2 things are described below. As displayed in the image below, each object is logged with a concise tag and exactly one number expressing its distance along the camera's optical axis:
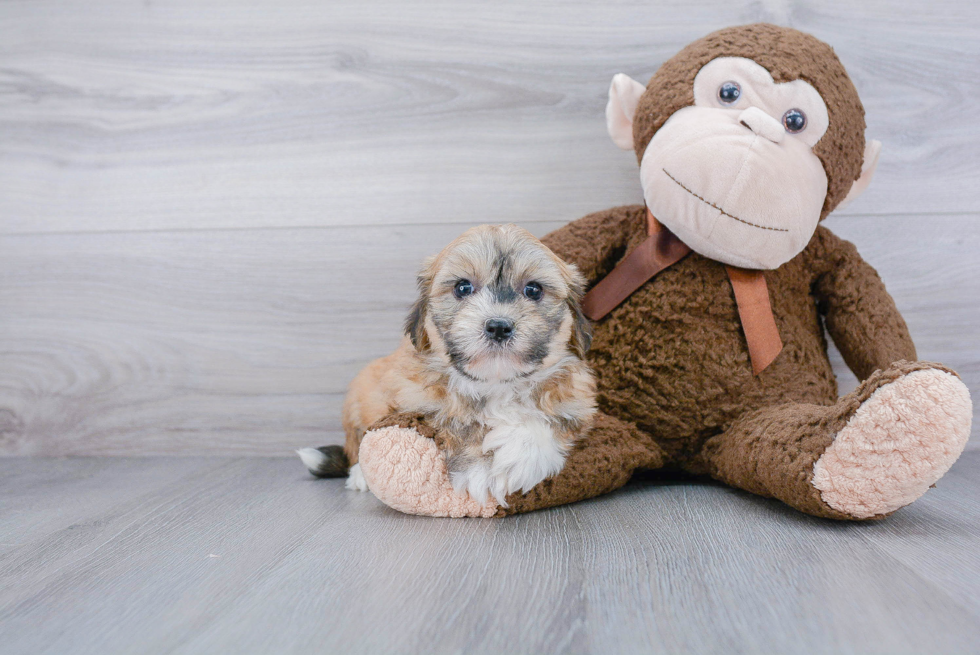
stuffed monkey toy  0.68
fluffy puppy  0.67
